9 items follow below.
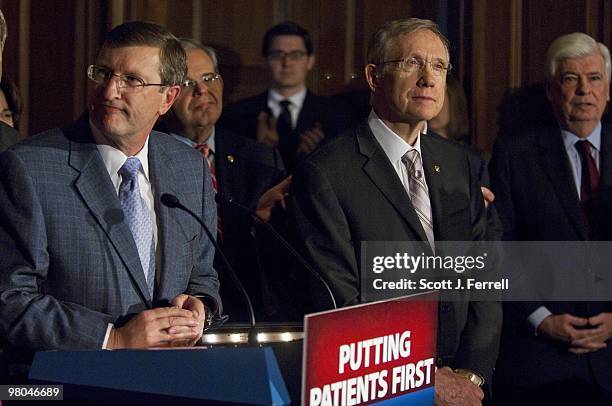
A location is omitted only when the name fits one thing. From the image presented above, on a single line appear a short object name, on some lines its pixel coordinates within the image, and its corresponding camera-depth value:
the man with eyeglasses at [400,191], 5.33
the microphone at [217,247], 3.94
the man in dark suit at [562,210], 7.06
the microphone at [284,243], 4.47
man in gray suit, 4.18
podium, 3.24
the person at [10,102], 6.82
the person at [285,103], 8.04
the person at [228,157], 6.63
